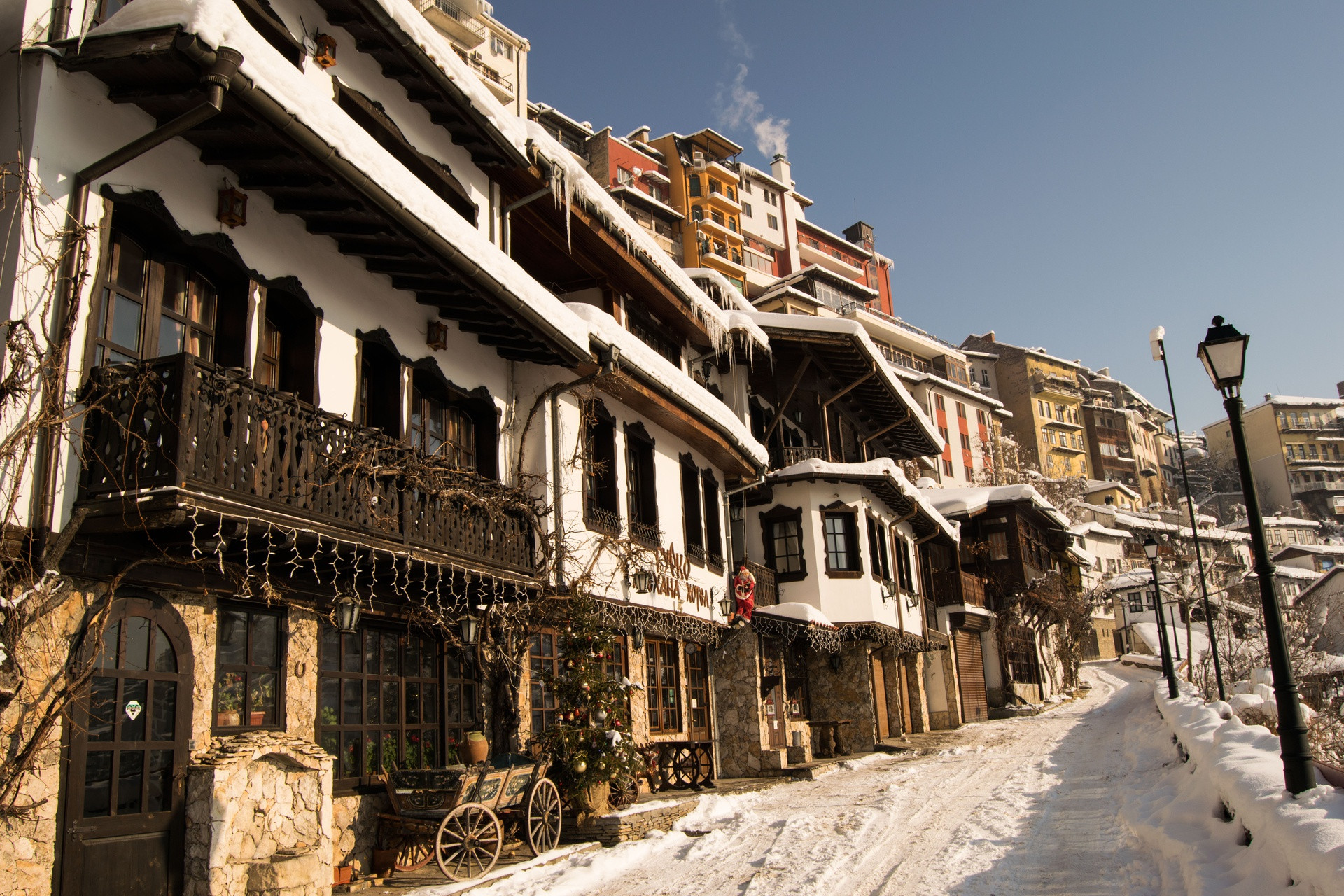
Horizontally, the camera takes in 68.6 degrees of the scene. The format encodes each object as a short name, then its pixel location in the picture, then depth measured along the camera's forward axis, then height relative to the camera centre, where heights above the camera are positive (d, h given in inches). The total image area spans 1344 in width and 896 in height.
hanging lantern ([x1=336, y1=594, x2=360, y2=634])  378.6 +29.2
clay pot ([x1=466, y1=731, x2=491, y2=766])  431.5 -28.5
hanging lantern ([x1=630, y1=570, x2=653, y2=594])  597.3 +55.1
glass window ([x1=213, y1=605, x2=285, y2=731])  341.4 +9.5
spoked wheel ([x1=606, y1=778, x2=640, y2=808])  509.7 -61.9
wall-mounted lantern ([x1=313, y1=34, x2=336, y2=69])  433.7 +275.9
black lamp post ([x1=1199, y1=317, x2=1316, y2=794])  249.0 +17.6
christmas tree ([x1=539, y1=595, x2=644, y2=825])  465.4 -22.2
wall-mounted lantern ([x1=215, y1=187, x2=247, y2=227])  355.6 +173.8
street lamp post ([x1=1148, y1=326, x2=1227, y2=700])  835.4 +267.3
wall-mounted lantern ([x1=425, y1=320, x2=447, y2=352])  477.7 +165.6
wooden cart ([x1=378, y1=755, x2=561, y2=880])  375.6 -50.3
